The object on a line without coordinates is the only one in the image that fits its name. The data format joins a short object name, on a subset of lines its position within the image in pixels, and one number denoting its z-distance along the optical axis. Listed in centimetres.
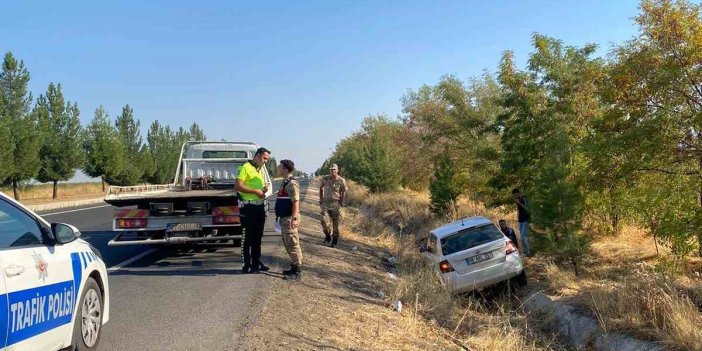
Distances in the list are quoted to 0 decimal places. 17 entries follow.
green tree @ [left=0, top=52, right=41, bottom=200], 3128
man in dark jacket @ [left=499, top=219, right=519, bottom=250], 1283
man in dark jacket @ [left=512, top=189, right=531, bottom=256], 1393
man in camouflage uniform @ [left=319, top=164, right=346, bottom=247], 1355
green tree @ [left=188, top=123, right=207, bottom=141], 9568
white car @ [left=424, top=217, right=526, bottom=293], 1055
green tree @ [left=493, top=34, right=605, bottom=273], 1161
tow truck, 978
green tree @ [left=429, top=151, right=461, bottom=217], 2283
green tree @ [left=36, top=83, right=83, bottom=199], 3656
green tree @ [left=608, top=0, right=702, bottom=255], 1002
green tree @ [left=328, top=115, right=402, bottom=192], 3450
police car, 358
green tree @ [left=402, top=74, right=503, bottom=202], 2022
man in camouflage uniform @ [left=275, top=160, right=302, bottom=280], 863
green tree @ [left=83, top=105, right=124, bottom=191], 4466
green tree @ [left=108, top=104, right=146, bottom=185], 5044
